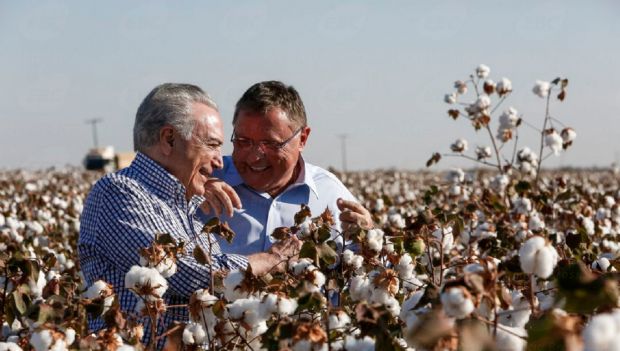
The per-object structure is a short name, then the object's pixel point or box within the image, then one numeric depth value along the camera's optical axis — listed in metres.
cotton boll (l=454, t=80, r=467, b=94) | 5.77
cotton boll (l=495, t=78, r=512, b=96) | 5.46
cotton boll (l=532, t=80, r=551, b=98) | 5.47
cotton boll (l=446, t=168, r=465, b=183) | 5.86
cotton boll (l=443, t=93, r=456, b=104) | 5.71
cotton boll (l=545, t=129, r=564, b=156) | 5.08
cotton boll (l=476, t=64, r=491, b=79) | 5.67
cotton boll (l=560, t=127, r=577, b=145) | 5.13
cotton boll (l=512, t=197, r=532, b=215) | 4.91
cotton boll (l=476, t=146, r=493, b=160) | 5.79
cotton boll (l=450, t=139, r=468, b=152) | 5.75
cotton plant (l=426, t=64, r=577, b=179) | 5.45
